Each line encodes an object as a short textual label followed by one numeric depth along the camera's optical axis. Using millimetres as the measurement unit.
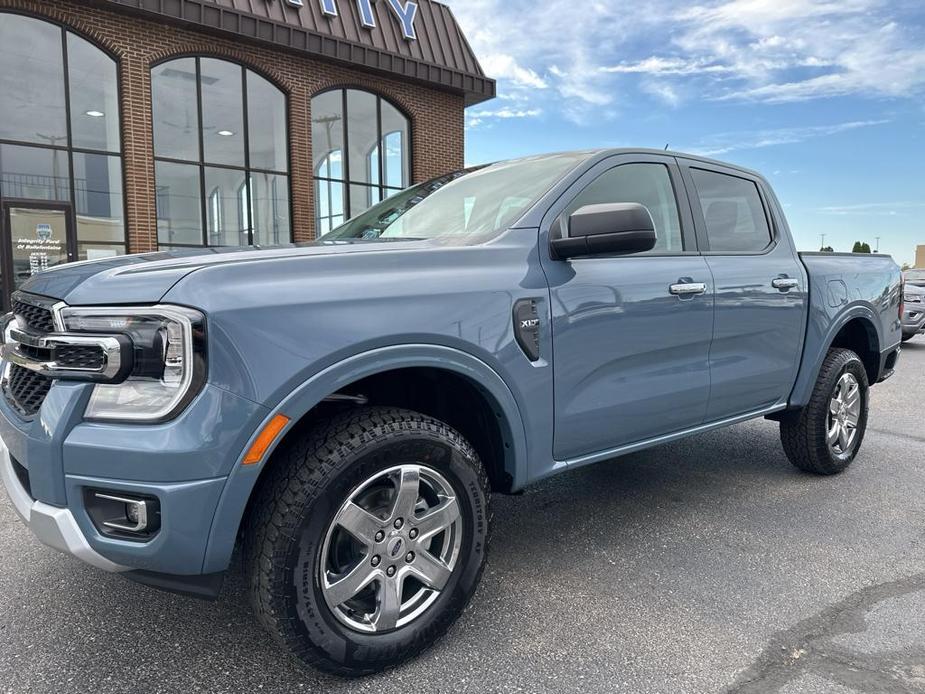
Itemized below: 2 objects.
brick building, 11109
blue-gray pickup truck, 1909
